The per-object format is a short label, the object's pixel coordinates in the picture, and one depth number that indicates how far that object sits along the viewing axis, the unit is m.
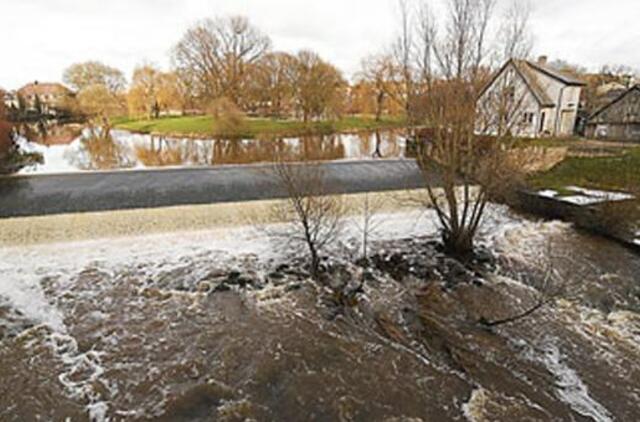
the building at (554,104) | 22.14
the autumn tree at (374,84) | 35.44
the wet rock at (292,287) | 7.40
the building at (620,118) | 21.58
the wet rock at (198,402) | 4.50
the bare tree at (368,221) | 9.22
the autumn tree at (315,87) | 32.72
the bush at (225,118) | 29.33
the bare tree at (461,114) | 7.42
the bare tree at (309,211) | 7.61
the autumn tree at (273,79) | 35.44
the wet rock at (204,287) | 7.40
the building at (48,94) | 51.29
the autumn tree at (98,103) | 39.03
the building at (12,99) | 48.11
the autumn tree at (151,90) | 39.09
